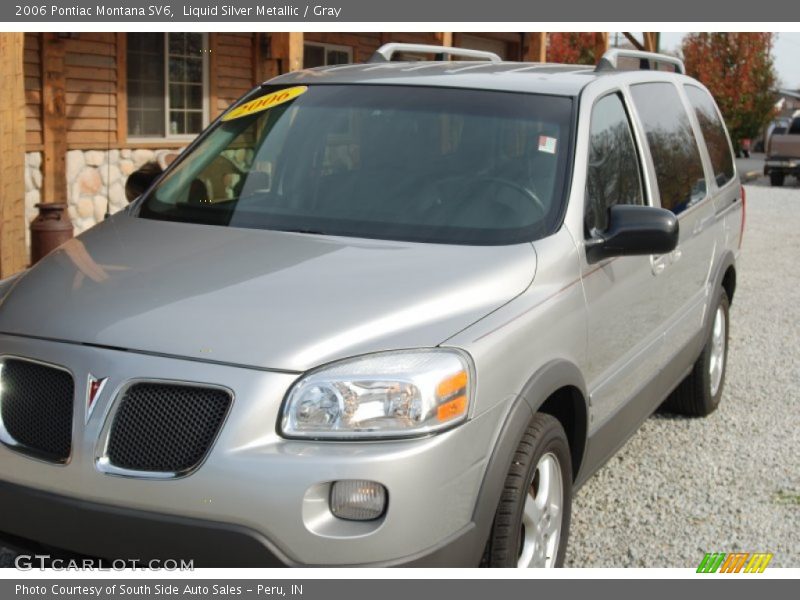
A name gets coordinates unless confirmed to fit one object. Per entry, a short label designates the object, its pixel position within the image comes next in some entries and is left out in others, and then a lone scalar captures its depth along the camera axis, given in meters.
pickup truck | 28.42
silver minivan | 2.81
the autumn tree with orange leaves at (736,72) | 47.91
